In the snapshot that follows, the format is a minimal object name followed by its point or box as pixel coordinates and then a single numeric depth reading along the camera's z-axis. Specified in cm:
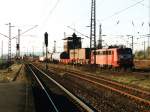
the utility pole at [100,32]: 6909
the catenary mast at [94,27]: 4872
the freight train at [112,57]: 4594
